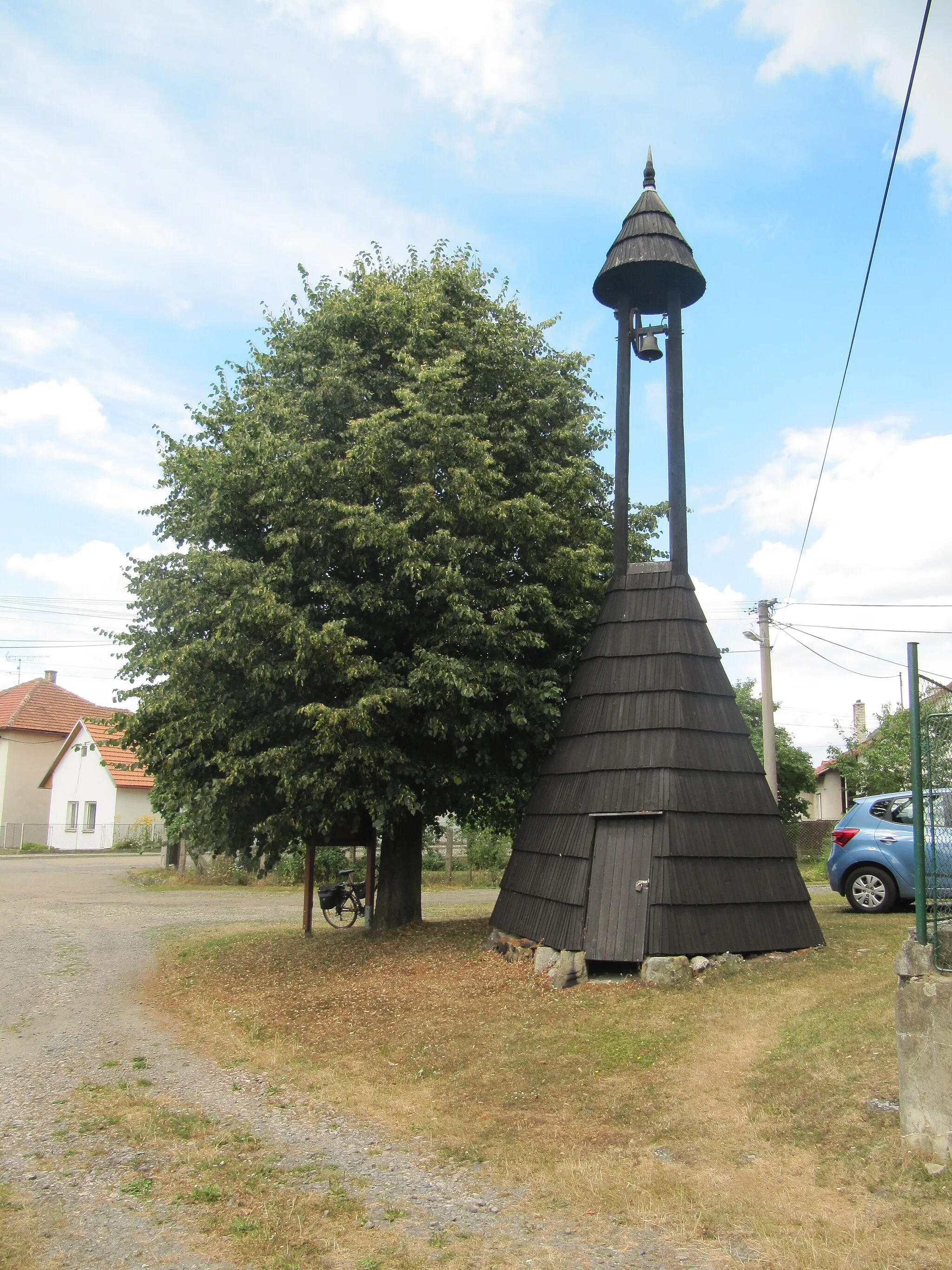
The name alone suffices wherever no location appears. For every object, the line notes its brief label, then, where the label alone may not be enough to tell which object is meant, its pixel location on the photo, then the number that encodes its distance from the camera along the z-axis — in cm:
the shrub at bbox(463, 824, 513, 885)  2706
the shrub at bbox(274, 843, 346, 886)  2366
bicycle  1568
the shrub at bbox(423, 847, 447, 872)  2722
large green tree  1128
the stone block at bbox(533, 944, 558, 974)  1015
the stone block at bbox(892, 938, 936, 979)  546
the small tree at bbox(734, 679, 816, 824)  2950
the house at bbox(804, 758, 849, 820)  4488
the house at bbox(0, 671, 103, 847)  4591
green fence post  555
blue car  1277
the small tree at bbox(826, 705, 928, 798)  3144
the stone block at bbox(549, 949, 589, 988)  988
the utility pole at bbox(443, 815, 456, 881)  2689
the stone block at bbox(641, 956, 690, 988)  943
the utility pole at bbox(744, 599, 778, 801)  2112
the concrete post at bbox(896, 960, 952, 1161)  513
